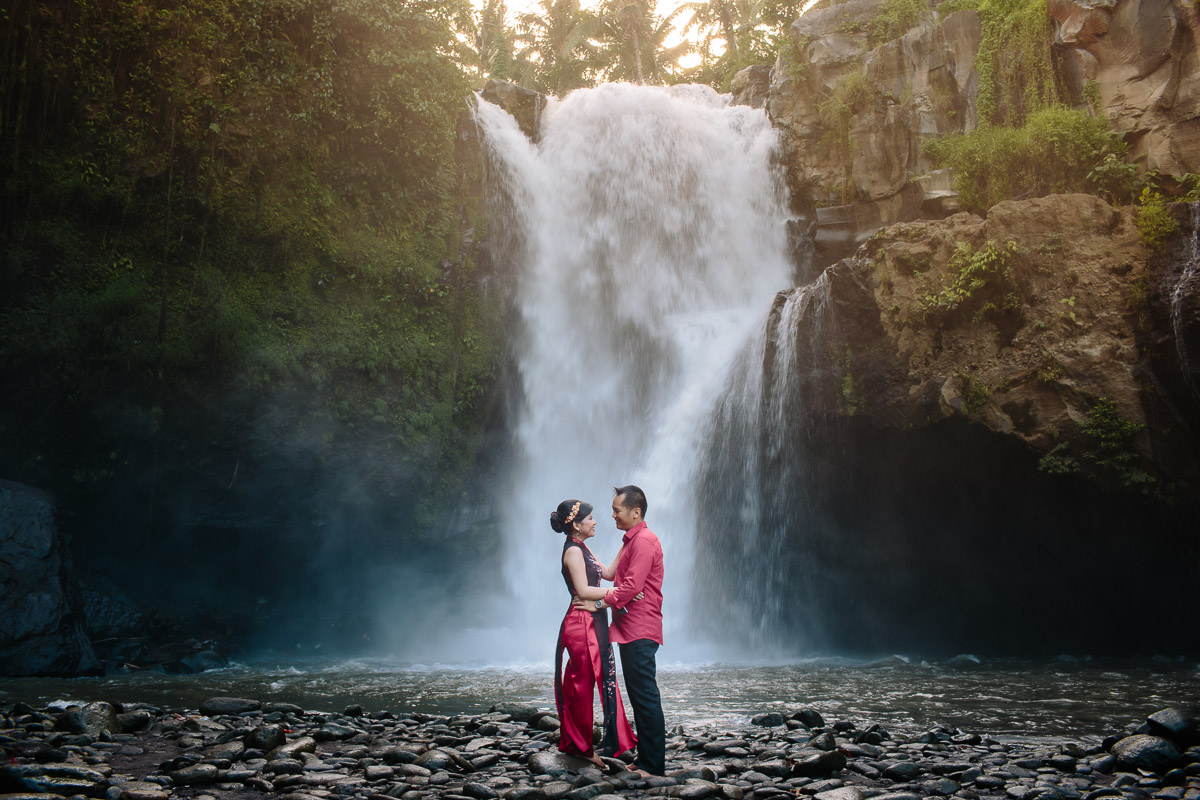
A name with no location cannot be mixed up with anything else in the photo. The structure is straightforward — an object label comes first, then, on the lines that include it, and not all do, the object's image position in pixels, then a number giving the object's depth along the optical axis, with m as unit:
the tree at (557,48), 32.44
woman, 4.74
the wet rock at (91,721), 5.47
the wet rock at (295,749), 4.84
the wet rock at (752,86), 19.70
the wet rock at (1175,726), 4.81
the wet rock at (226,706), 6.46
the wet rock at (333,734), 5.55
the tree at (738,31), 24.02
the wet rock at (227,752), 4.79
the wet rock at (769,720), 6.14
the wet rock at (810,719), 6.02
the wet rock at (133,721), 5.73
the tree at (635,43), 32.53
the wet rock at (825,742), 5.05
